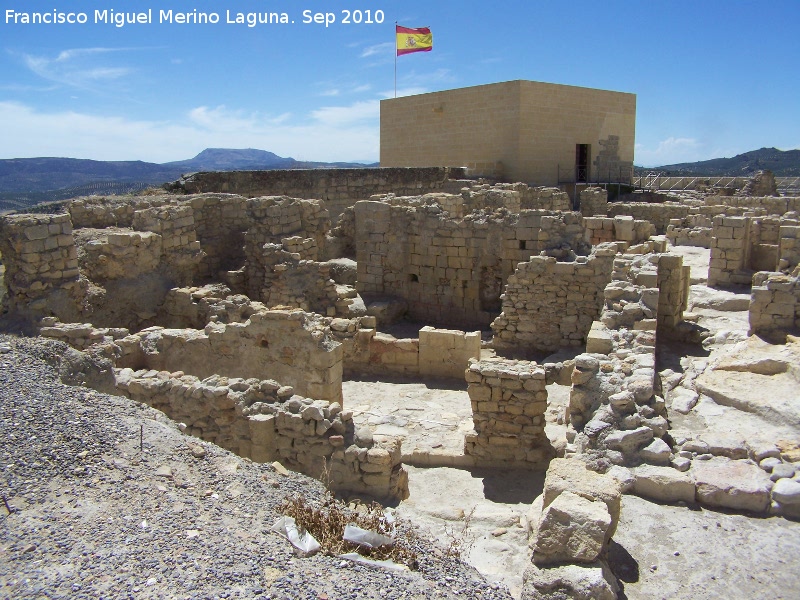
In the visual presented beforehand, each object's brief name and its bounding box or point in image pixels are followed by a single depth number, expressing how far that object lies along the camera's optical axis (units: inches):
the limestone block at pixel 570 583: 122.3
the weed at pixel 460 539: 149.3
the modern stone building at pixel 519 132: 946.1
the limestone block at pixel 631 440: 183.8
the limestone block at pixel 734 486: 160.7
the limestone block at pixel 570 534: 130.2
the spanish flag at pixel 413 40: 1031.6
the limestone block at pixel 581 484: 145.6
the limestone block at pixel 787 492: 157.9
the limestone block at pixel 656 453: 178.1
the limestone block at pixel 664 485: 165.9
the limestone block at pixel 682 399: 229.1
